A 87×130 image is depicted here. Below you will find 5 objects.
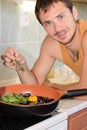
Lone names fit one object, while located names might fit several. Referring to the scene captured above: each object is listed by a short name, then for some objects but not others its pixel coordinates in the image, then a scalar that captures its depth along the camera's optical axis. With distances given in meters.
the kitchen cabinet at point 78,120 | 1.08
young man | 1.23
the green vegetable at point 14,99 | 0.98
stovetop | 0.88
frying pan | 0.91
